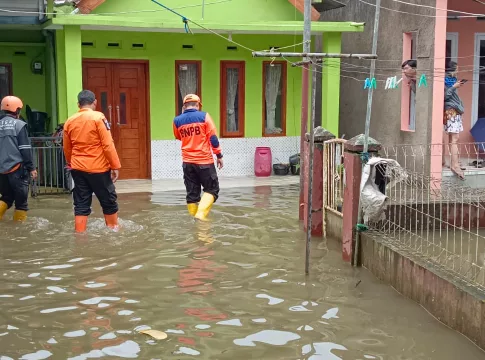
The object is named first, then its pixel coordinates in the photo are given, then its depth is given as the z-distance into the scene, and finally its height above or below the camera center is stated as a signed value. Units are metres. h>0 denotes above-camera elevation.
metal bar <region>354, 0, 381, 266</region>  7.21 -1.07
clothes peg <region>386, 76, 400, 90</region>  10.59 +0.52
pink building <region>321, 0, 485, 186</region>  11.66 +0.99
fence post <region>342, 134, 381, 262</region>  7.23 -0.74
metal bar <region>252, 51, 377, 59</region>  6.77 +0.62
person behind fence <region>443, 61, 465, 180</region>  11.66 +0.02
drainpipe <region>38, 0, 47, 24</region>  12.38 +1.93
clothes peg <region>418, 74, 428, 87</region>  10.82 +0.57
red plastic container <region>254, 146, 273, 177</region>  14.71 -0.94
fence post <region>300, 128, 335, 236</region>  8.70 -0.80
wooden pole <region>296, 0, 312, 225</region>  8.07 +0.27
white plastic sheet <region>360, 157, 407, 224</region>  7.09 -0.72
